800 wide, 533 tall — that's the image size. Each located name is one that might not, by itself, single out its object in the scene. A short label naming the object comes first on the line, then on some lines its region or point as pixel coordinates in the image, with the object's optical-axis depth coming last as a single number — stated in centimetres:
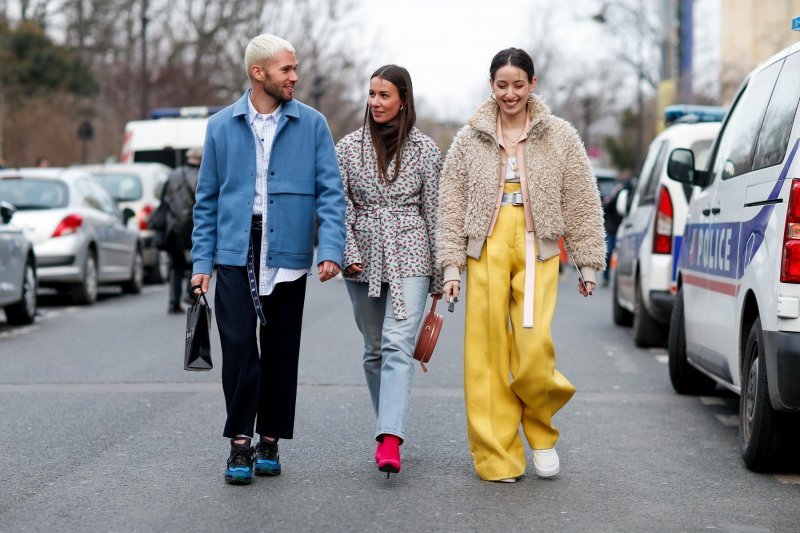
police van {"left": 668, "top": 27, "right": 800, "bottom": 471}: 589
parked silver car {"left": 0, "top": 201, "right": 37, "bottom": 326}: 1312
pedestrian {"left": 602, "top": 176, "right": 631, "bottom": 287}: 2138
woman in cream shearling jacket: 610
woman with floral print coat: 618
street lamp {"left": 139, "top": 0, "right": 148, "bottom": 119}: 3707
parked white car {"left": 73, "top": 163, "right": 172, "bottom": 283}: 2095
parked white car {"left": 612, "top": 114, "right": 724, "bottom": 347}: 1120
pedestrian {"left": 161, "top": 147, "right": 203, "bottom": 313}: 1491
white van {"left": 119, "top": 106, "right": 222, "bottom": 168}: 2594
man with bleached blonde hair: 605
